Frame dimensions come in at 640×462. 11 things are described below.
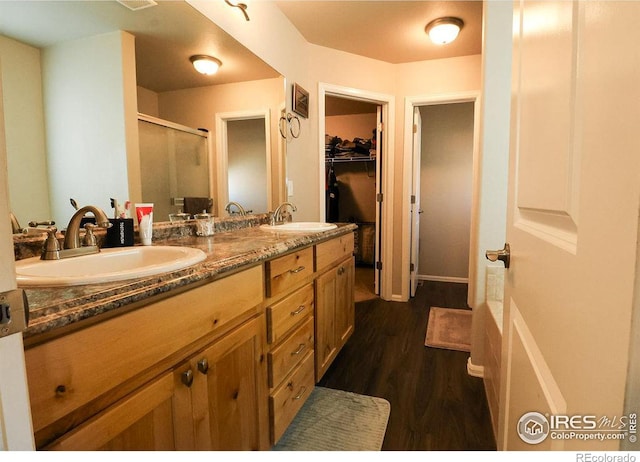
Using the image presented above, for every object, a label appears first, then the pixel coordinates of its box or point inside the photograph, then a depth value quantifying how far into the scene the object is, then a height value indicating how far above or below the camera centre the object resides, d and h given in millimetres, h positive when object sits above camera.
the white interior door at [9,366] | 393 -197
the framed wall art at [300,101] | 2374 +824
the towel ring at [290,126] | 2260 +602
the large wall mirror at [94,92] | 944 +443
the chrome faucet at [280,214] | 2197 -43
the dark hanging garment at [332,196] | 4734 +172
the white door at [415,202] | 3227 +52
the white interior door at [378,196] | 3264 +116
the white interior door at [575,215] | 306 -12
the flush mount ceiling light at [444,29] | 2365 +1338
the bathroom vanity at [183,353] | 549 -343
